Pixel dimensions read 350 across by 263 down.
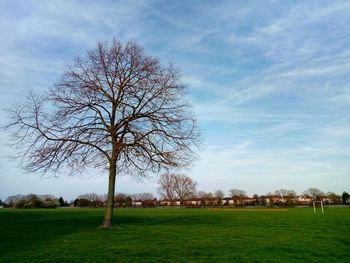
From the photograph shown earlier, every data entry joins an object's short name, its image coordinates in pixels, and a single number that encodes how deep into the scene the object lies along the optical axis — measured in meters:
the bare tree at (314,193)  158.68
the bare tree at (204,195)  155.82
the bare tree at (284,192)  150.48
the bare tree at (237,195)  141.57
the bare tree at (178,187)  130.38
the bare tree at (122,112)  20.80
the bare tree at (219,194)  159.40
